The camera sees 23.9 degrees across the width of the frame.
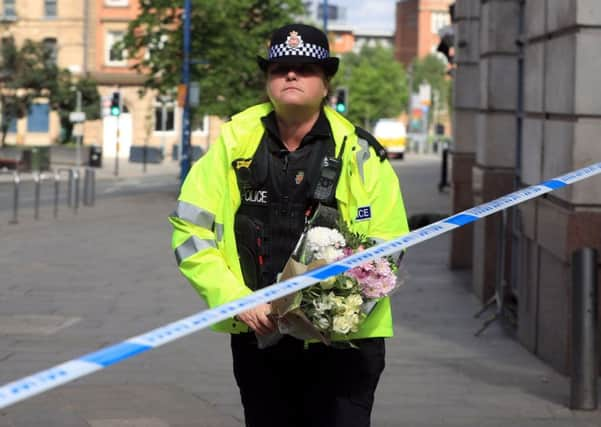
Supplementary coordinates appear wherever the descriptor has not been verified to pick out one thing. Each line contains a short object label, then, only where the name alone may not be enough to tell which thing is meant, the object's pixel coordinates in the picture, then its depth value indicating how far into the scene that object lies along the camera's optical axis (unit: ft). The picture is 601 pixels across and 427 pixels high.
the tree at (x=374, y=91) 299.79
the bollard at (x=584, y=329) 23.18
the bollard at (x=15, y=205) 76.23
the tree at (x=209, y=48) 116.16
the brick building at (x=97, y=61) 234.17
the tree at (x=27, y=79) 172.65
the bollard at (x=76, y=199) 89.51
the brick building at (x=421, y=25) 479.41
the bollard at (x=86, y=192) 95.91
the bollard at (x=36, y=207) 81.15
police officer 14.11
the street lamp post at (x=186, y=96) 113.28
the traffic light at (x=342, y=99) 144.56
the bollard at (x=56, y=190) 85.05
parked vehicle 250.37
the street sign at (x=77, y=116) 167.12
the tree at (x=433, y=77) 396.98
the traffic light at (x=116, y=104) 145.36
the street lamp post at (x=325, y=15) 154.51
